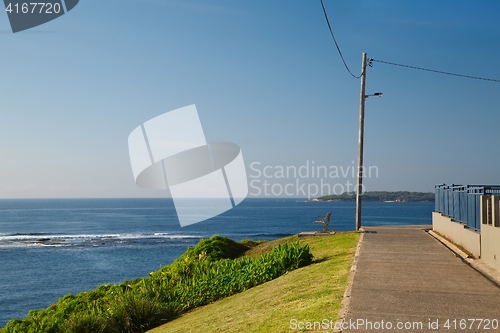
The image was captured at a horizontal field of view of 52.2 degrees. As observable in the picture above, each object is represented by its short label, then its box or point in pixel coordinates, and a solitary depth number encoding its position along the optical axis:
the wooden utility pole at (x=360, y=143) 20.06
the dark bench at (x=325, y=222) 18.48
